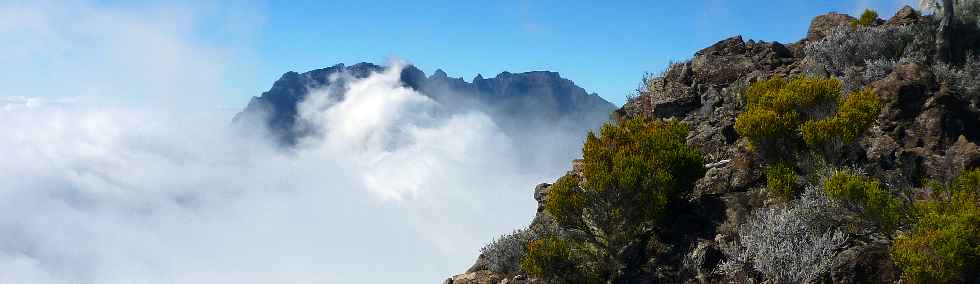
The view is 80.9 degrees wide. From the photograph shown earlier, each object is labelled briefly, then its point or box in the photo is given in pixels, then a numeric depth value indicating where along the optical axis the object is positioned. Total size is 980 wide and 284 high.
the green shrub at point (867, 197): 11.27
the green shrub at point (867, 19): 25.74
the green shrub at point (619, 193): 14.23
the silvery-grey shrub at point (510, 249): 17.17
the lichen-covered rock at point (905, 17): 23.98
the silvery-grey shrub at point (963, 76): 17.42
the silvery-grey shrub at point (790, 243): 11.00
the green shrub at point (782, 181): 13.63
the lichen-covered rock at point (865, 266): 10.77
